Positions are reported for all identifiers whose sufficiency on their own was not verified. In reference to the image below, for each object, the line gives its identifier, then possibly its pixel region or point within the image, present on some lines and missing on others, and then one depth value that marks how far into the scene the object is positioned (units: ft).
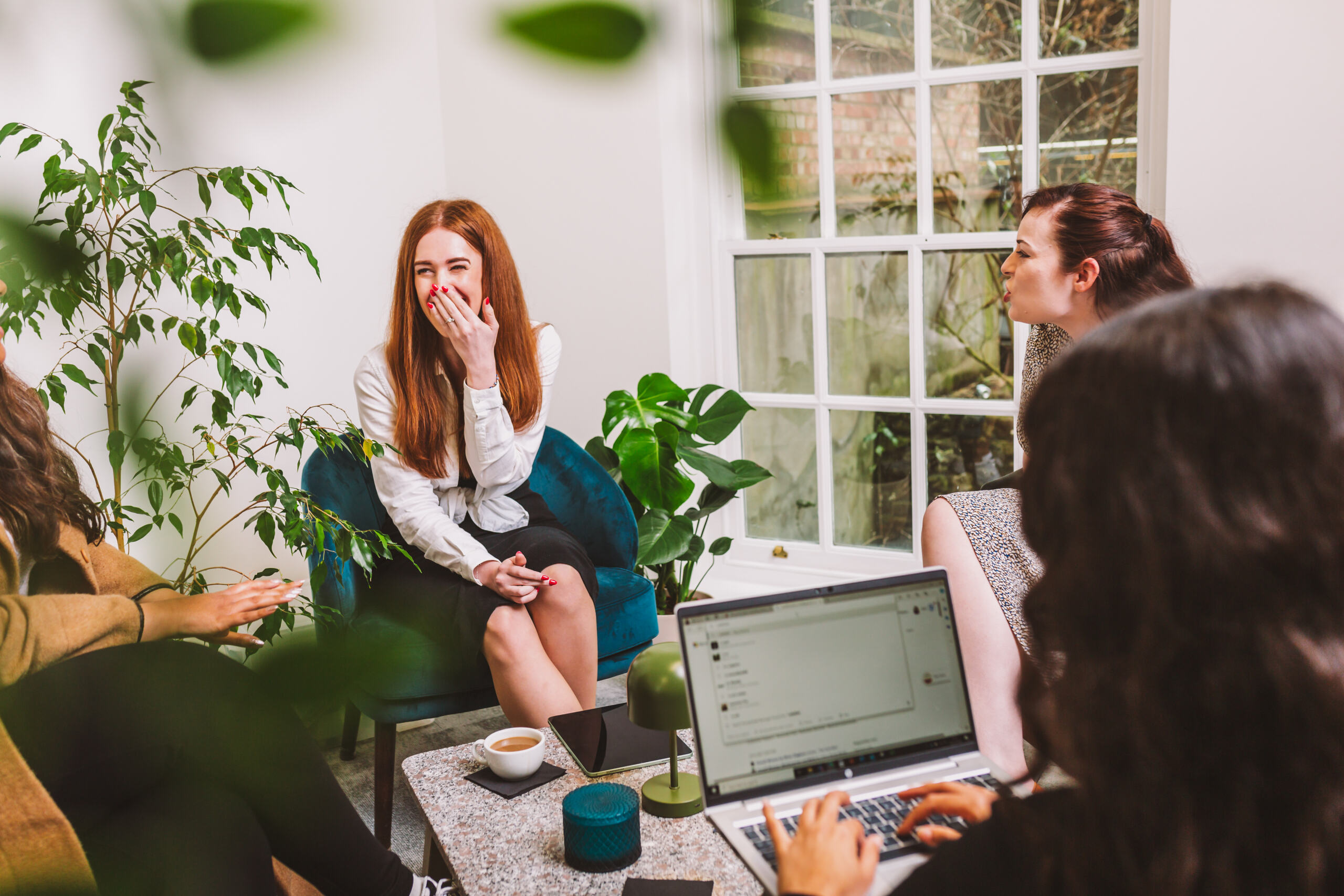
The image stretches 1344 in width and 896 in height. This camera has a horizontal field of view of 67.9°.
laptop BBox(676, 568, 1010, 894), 3.64
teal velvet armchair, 6.06
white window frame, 7.55
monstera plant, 7.94
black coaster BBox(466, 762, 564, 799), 4.61
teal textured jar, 3.97
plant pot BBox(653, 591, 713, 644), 8.27
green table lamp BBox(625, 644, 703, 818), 4.29
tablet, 4.82
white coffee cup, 4.62
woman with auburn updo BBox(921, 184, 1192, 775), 5.58
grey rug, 6.40
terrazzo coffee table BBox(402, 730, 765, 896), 3.99
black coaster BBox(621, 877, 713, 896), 3.86
